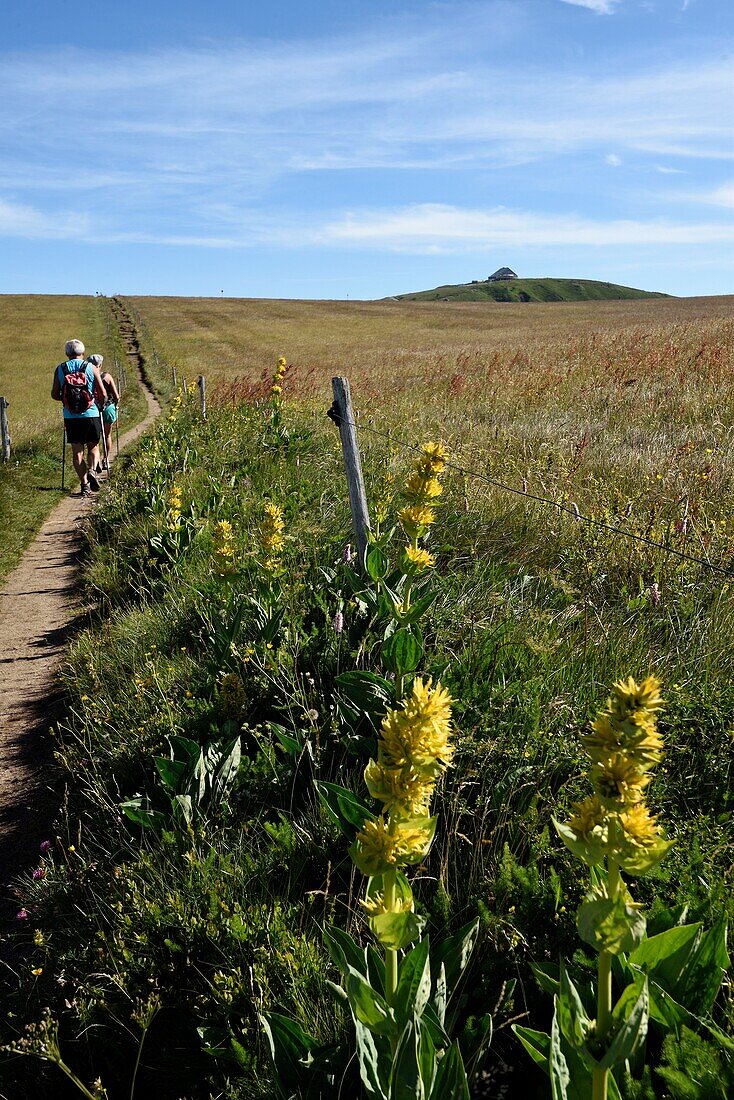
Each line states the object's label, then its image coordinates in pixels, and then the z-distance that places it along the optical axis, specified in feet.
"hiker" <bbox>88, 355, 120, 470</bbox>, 41.14
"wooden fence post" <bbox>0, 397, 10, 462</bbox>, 47.11
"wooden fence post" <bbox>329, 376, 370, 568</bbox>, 16.69
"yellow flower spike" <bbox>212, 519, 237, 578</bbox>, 15.96
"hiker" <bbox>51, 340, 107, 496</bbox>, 36.63
